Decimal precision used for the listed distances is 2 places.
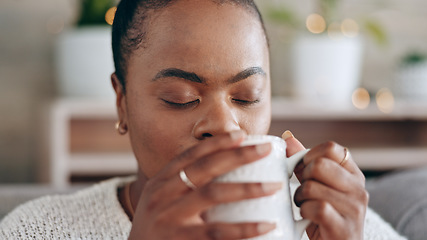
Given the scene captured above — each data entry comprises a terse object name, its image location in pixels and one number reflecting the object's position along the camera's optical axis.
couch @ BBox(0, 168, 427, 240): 1.01
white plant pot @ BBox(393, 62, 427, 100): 2.30
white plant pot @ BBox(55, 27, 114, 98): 1.88
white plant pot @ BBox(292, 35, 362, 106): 2.09
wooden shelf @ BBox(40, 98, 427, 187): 1.83
